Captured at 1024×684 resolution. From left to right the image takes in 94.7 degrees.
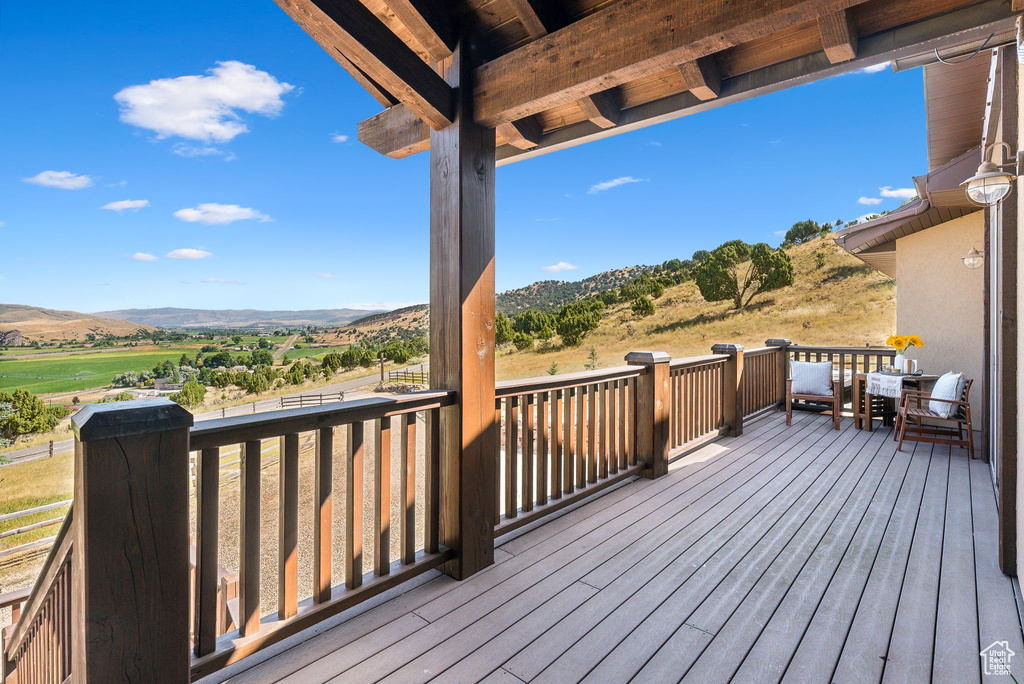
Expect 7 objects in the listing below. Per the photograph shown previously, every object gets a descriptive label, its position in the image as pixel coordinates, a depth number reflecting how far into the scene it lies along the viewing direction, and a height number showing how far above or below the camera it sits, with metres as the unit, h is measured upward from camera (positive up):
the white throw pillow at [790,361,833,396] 5.64 -0.52
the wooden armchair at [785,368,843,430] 5.42 -0.74
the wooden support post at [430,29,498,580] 2.22 +0.14
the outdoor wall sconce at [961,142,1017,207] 2.41 +0.78
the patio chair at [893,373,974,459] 4.38 -0.75
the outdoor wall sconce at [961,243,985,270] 4.86 +0.78
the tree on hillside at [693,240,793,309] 26.11 +3.45
